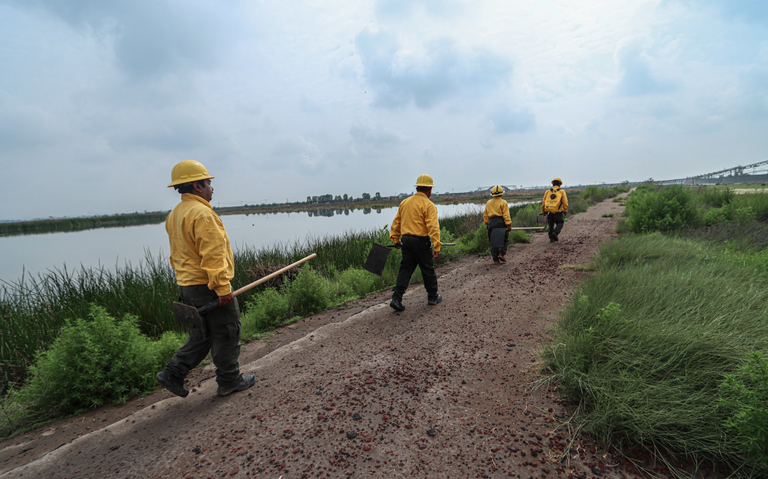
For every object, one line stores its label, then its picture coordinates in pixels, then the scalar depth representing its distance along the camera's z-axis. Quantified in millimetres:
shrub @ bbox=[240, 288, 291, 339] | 5477
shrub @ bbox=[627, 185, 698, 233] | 8789
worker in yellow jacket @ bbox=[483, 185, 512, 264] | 8102
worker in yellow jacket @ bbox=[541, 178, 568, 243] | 10141
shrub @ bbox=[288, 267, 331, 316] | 6184
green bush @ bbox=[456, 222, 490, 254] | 10766
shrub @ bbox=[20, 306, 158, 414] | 3234
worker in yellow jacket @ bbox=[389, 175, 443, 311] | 5276
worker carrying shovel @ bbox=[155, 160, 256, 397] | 2916
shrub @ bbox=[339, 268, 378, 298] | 7309
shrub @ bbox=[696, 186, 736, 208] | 11305
